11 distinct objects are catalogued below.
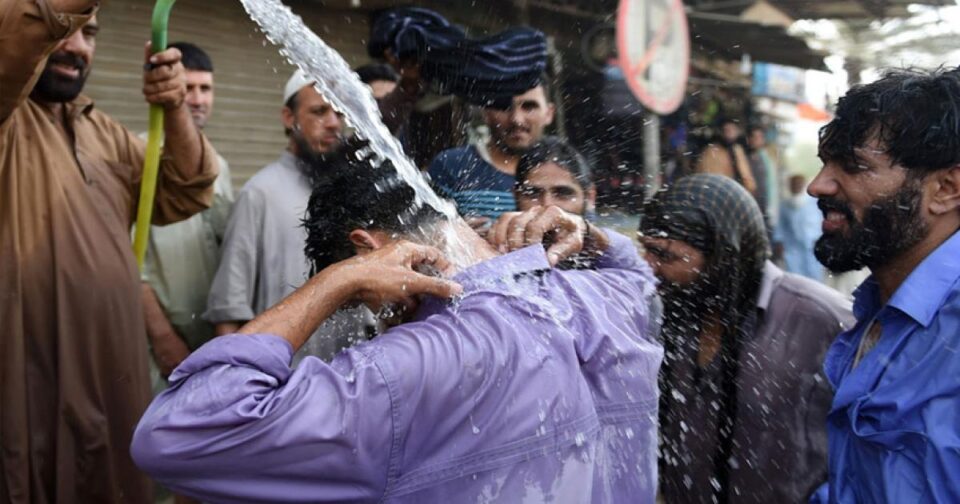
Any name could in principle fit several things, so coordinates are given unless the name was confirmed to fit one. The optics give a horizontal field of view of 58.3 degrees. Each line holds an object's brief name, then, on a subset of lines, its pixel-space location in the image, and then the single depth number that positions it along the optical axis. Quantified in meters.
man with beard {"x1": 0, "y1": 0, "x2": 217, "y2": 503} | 2.42
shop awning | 9.57
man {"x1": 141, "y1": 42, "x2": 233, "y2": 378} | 3.58
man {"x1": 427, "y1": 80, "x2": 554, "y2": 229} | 3.23
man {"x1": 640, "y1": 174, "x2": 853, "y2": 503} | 2.39
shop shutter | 5.26
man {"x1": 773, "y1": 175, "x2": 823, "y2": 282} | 8.32
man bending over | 1.43
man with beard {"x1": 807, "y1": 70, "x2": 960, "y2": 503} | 1.74
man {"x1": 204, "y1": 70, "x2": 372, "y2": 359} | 3.47
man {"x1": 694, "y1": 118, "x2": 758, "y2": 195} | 7.88
